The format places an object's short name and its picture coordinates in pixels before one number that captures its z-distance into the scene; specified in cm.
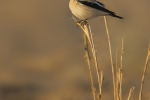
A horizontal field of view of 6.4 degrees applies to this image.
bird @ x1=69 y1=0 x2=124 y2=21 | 1006
